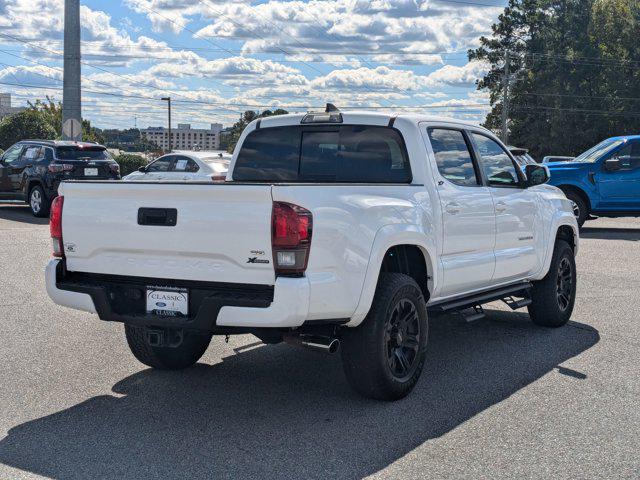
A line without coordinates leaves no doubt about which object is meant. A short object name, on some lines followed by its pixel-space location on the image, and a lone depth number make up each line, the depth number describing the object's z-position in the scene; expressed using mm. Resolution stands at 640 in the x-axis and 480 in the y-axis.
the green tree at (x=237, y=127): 110825
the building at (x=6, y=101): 146250
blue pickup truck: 18266
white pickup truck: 5031
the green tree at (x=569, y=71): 62656
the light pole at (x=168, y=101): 90938
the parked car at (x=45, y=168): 20250
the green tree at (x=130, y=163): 50031
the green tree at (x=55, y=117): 76250
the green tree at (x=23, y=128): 57094
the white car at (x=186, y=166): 20516
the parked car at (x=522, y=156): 19919
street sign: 27875
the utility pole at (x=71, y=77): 28062
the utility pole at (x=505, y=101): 61722
